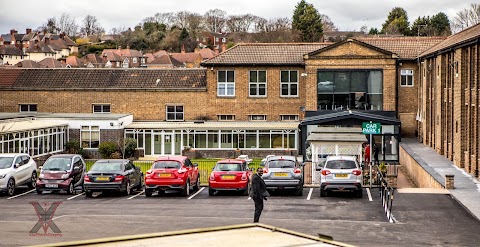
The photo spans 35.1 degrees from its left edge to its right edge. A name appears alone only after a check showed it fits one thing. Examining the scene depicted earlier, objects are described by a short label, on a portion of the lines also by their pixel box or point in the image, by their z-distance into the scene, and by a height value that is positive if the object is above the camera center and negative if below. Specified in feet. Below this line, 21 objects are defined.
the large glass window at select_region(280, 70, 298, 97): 167.84 +5.83
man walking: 65.26 -7.43
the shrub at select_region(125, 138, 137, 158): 154.10 -7.79
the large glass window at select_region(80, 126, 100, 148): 156.97 -5.84
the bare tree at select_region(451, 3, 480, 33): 359.66 +43.83
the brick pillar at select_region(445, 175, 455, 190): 87.86 -8.70
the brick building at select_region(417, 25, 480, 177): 102.22 +1.07
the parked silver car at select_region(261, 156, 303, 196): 90.17 -8.15
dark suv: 93.91 -8.32
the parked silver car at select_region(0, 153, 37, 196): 93.09 -8.13
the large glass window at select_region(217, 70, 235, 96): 169.48 +5.70
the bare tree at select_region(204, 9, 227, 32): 610.65 +70.80
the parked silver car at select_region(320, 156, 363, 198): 87.20 -7.90
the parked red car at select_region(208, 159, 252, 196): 91.56 -8.38
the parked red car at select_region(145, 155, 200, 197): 91.04 -8.30
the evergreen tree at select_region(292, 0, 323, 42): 394.52 +44.84
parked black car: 91.04 -8.40
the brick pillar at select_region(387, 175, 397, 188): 96.43 -9.28
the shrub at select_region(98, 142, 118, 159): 152.46 -8.33
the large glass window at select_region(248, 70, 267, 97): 168.76 +5.44
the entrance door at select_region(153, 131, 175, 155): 160.97 -7.50
